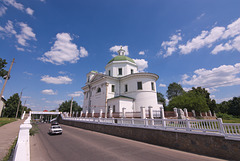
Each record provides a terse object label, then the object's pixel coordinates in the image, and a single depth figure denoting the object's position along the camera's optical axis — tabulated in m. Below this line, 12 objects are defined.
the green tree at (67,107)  63.23
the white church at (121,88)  24.61
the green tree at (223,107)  50.88
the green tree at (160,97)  56.38
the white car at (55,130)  13.45
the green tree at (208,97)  42.00
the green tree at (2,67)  20.12
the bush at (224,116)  34.59
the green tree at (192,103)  26.92
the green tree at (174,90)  52.00
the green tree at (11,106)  44.62
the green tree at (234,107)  44.91
